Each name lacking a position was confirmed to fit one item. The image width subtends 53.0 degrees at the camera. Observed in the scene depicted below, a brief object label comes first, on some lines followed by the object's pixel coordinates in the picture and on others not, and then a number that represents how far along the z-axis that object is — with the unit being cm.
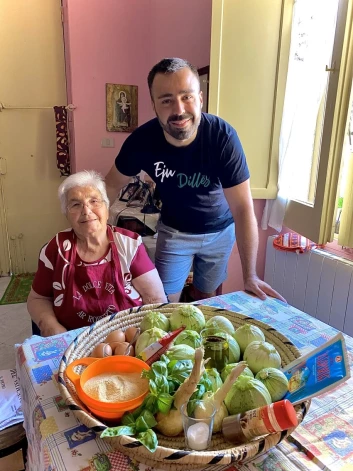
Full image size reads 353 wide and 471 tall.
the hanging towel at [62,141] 314
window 150
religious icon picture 318
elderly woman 125
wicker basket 56
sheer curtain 173
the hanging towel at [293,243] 188
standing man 139
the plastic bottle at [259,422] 58
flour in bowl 68
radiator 165
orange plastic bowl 65
